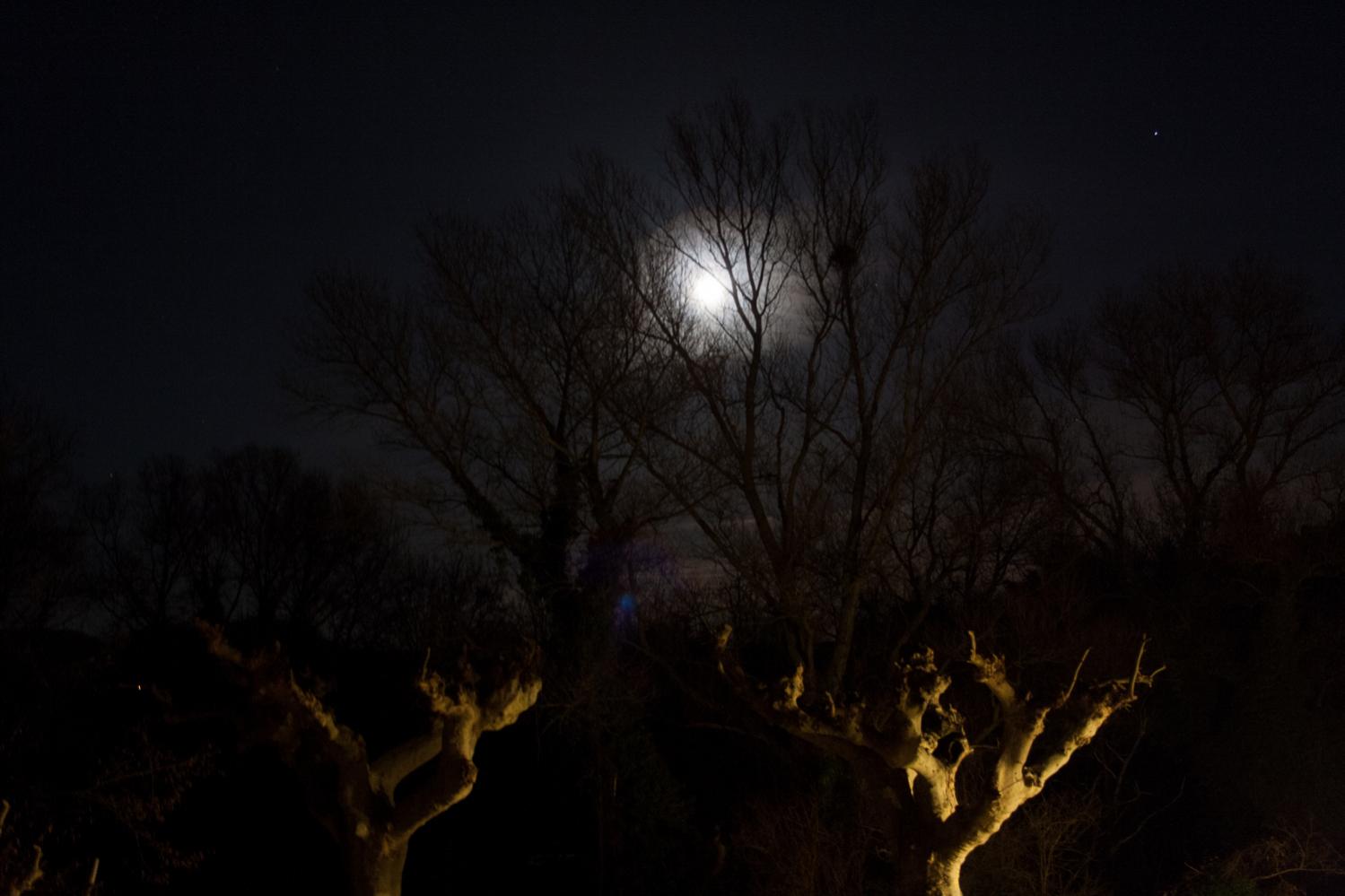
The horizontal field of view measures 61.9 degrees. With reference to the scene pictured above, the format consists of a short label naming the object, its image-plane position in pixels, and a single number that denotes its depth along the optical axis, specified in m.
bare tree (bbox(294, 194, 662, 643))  21.30
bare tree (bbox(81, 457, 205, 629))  31.34
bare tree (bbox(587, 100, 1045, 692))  21.17
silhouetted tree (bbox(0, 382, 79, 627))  17.58
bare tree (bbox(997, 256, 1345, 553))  30.34
